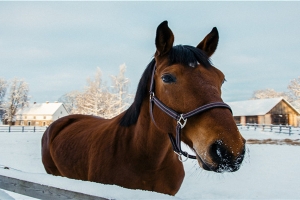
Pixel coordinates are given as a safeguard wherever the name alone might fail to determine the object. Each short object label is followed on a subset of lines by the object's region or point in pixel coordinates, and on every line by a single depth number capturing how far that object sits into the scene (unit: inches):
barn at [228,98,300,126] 1738.4
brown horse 64.7
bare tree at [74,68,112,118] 1250.0
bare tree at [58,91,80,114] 2634.4
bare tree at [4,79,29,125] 2129.7
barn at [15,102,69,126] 2500.0
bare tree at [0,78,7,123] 2156.7
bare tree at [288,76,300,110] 1973.1
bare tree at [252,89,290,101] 2790.4
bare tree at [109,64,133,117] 1192.8
